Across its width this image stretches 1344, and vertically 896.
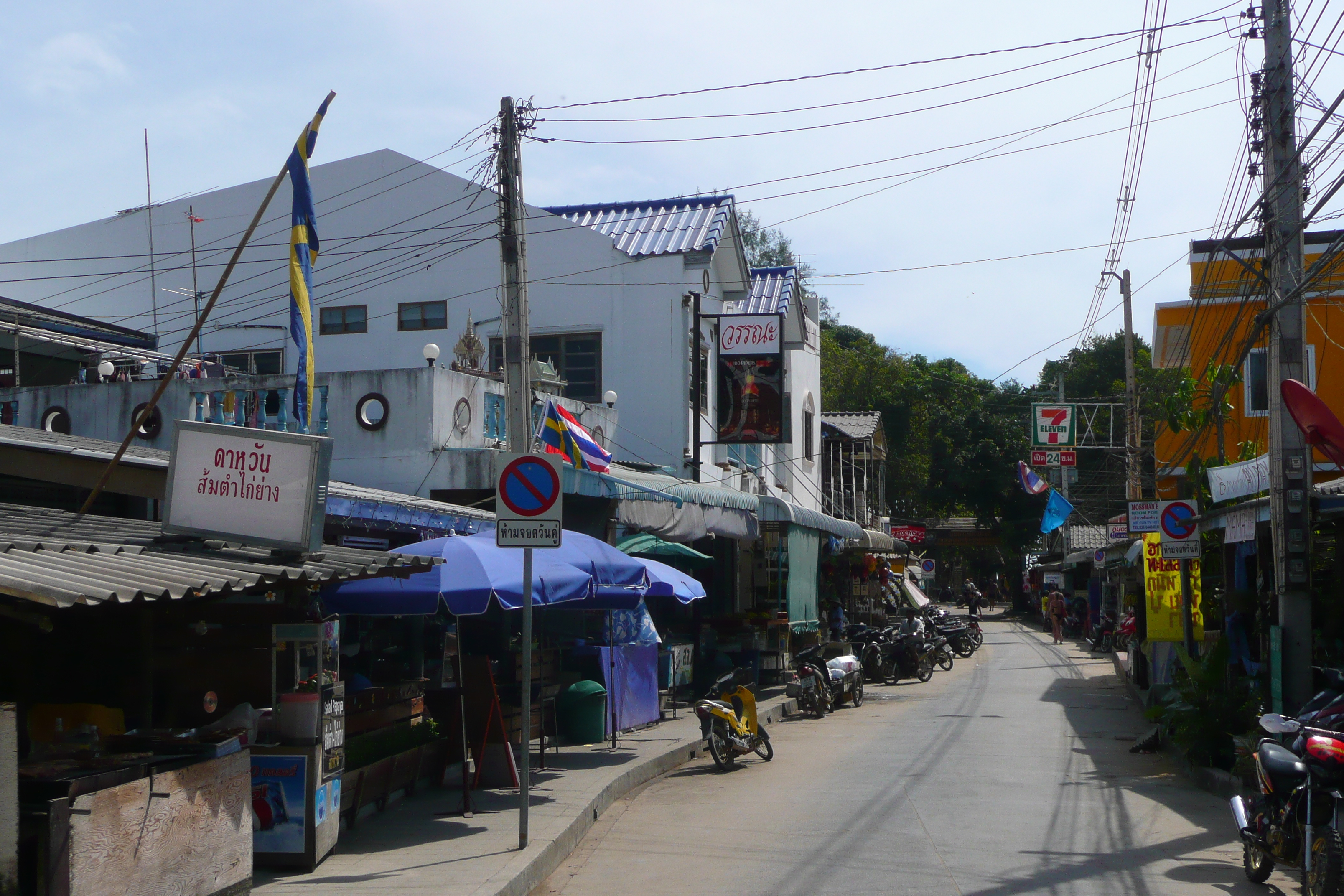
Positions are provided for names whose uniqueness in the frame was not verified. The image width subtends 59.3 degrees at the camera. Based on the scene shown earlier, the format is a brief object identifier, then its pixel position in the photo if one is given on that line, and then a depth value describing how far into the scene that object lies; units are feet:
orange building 84.89
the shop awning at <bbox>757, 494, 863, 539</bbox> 67.67
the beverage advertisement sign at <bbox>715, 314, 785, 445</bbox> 71.56
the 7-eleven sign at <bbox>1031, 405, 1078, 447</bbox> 119.85
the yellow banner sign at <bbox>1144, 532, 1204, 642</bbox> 56.13
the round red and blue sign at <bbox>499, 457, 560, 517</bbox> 29.60
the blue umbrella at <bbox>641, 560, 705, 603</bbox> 41.93
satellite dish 36.17
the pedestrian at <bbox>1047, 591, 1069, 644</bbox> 128.26
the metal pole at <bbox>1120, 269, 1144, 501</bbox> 90.74
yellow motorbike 45.78
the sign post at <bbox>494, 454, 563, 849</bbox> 29.45
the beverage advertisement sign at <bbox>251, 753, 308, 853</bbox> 26.76
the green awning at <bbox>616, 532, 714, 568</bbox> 57.31
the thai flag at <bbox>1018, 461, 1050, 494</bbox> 120.88
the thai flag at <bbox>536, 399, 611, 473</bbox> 53.26
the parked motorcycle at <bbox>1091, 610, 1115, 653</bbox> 109.09
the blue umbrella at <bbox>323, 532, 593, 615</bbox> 31.53
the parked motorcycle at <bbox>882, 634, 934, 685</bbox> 86.22
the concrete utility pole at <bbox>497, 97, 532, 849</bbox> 40.65
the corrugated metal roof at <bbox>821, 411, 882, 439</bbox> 140.67
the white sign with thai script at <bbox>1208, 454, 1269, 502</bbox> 43.14
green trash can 48.03
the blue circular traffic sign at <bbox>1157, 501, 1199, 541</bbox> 49.26
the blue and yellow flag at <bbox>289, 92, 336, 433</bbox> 30.78
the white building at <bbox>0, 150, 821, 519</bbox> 72.95
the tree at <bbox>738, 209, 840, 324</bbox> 181.37
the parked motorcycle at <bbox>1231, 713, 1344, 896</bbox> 22.70
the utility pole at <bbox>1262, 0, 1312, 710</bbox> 37.60
